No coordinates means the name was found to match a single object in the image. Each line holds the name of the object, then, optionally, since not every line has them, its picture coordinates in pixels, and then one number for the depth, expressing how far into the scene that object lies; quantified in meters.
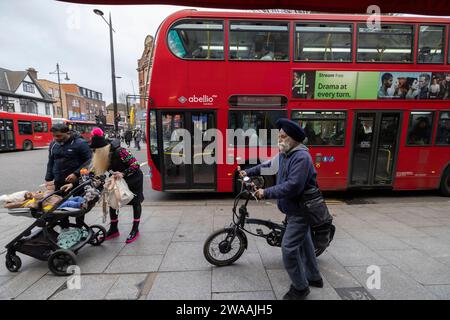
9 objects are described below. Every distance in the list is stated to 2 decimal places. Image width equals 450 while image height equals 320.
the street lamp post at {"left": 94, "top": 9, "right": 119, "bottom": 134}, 11.77
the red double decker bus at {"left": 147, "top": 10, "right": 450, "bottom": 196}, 5.09
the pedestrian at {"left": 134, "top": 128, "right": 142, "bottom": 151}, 18.04
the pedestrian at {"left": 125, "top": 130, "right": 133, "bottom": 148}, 18.56
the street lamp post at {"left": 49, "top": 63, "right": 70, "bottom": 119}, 29.13
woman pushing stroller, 3.16
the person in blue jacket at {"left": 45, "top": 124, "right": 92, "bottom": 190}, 3.34
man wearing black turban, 2.05
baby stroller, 2.70
